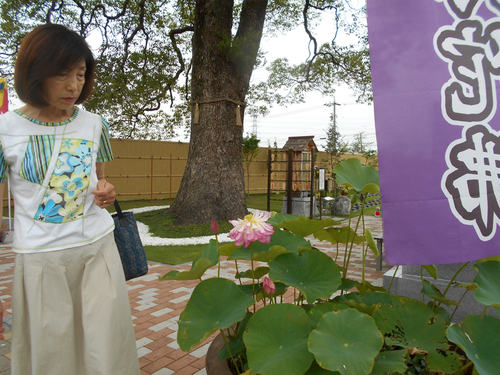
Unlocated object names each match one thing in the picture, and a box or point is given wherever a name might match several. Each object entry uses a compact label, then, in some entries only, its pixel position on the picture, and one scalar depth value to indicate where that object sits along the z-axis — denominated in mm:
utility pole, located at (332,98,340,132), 34969
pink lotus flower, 1172
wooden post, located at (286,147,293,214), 9367
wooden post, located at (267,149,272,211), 9227
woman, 1270
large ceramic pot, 1238
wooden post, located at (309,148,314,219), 8648
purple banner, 1176
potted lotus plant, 1000
